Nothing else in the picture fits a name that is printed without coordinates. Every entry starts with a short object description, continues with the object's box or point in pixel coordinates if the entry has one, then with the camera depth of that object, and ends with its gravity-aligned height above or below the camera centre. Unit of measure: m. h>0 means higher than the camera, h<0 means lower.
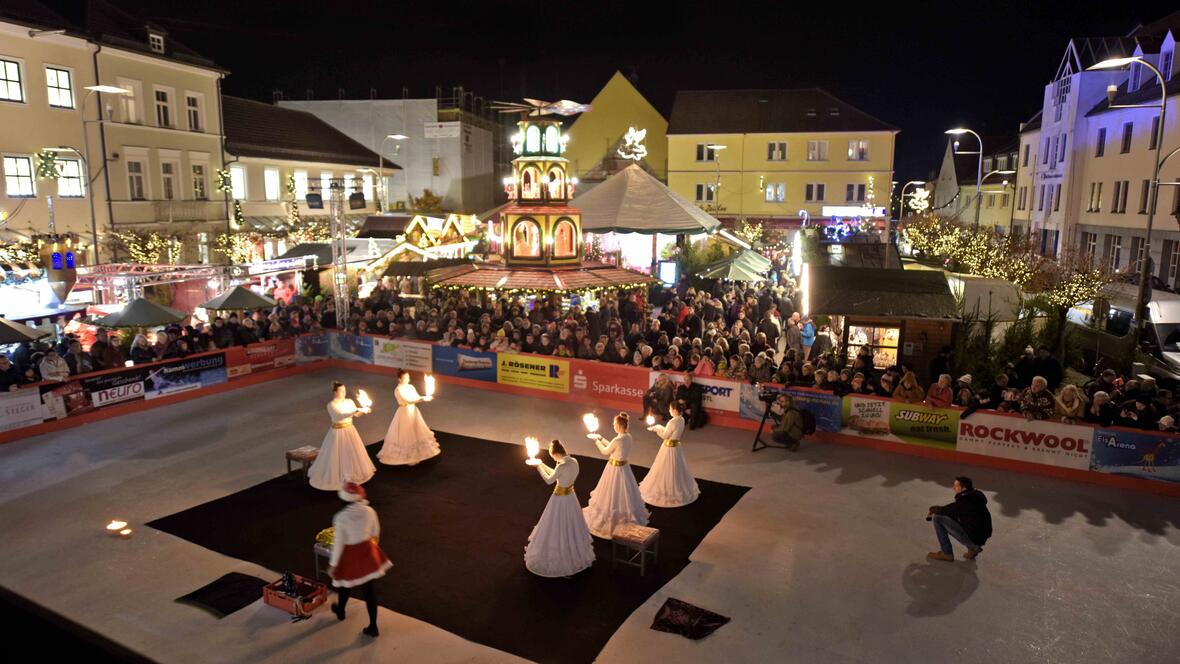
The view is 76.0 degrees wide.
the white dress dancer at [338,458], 11.96 -3.75
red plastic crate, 8.37 -4.20
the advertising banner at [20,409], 14.28 -3.63
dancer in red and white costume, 7.96 -3.47
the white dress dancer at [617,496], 10.28 -3.76
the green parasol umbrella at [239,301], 19.42 -2.09
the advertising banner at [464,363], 18.61 -3.51
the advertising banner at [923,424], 13.48 -3.58
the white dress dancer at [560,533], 9.24 -3.80
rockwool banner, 12.57 -3.64
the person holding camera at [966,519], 9.48 -3.69
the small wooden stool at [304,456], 12.48 -3.86
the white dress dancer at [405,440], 13.24 -3.82
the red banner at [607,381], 16.66 -3.54
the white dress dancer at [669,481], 11.50 -3.92
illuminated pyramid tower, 17.77 +0.40
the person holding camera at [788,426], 14.05 -3.74
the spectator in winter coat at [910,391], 13.79 -3.03
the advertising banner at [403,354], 19.45 -3.45
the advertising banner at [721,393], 15.50 -3.49
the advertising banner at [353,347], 20.39 -3.43
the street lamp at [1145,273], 14.75 -0.95
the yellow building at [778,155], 44.75 +4.10
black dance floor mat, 8.38 -4.34
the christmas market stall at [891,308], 16.38 -1.80
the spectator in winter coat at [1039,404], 12.80 -3.00
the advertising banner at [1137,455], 11.95 -3.65
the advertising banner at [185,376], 16.95 -3.60
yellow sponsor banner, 17.66 -3.54
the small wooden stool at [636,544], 9.24 -3.93
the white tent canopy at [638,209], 26.73 +0.49
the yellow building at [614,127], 48.09 +6.11
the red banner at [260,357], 18.75 -3.47
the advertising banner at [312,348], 20.52 -3.48
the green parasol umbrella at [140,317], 17.19 -2.22
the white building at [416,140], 44.12 +4.79
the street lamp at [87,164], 17.32 +1.36
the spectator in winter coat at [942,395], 13.43 -3.01
